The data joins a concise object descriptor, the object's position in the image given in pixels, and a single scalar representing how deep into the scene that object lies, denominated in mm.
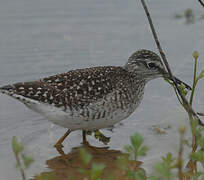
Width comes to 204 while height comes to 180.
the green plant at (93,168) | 7504
